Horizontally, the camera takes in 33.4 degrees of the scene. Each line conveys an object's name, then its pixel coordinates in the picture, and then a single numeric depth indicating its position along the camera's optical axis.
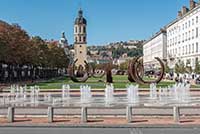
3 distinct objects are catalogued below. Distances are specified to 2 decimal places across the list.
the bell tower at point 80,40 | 132.33
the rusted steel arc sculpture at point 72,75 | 51.53
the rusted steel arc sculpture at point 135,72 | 41.17
